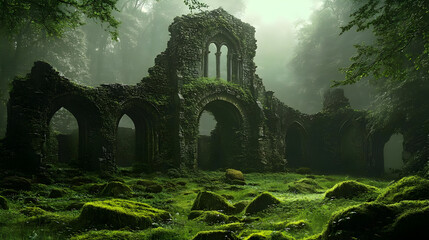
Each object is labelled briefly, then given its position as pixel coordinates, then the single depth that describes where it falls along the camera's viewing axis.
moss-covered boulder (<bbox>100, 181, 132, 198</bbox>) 9.51
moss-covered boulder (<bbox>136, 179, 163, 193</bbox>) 11.41
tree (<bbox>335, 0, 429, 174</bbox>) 7.98
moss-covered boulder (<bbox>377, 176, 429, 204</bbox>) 4.47
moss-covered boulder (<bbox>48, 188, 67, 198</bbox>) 9.49
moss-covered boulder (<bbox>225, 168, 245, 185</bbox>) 15.09
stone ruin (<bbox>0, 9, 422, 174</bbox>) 14.62
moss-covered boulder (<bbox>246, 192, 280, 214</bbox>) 7.41
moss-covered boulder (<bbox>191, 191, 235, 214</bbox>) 7.88
